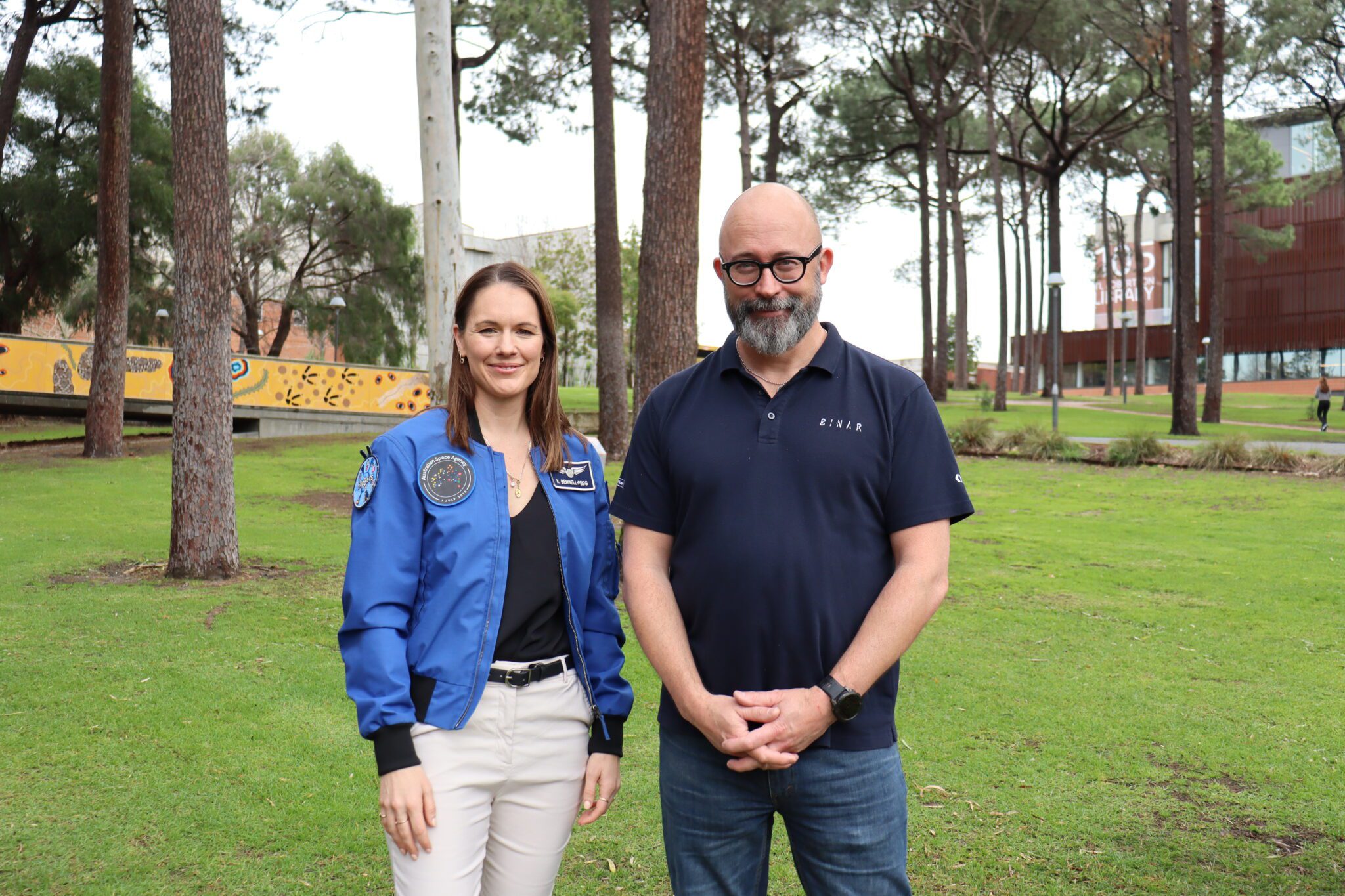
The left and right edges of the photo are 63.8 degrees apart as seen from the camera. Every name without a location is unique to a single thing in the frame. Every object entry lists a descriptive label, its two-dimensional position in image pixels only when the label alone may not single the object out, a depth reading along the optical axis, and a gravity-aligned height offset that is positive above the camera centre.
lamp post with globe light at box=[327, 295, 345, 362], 33.50 +2.85
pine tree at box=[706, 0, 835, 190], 26.00 +8.68
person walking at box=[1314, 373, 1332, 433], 26.59 -0.27
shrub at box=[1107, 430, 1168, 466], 17.58 -1.01
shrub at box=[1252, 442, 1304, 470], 16.19 -1.08
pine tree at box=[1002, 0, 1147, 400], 28.72 +8.85
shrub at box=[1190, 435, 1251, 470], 16.55 -1.03
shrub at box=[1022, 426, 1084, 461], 18.77 -0.98
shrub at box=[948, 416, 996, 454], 20.02 -0.82
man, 2.18 -0.38
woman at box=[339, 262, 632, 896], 2.15 -0.46
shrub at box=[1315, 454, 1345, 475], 15.54 -1.15
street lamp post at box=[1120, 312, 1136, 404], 43.56 +2.73
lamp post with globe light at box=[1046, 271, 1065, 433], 24.31 +1.45
